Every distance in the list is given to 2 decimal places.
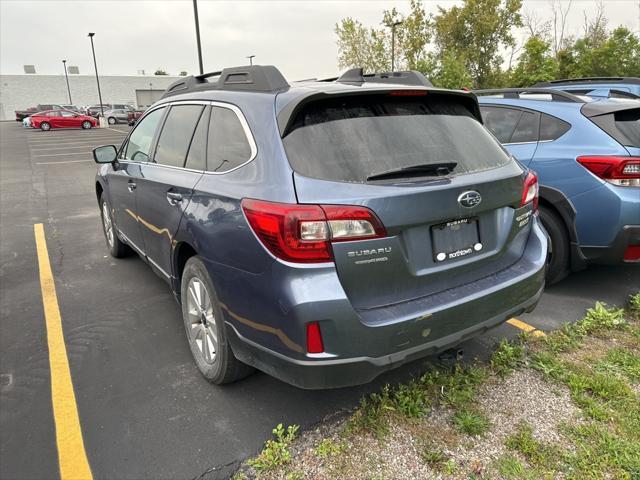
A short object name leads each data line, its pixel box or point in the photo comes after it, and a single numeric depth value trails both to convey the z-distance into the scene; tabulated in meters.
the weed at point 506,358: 2.97
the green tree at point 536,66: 21.95
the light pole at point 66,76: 65.17
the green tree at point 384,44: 34.47
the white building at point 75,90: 64.12
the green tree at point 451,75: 23.91
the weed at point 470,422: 2.43
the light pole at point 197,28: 16.03
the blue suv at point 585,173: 3.63
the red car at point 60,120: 33.56
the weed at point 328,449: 2.29
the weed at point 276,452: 2.24
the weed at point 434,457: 2.25
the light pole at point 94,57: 41.28
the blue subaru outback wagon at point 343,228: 2.04
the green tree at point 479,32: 34.50
